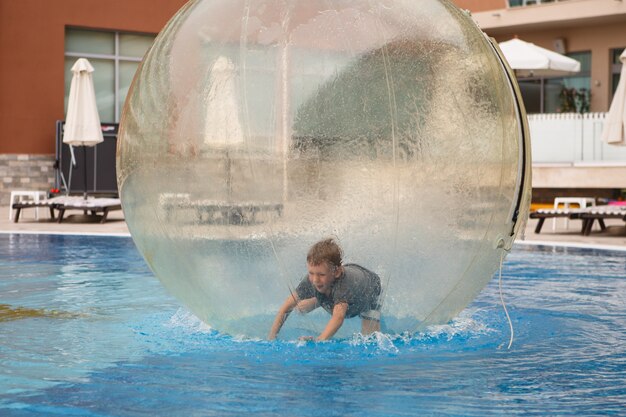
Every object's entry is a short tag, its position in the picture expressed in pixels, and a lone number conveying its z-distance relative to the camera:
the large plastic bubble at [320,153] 5.53
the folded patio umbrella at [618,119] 17.23
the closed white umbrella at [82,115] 19.47
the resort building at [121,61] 25.09
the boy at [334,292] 5.61
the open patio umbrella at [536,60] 22.80
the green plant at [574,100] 26.95
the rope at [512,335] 6.30
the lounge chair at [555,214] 15.91
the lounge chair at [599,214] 15.35
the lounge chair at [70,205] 18.17
